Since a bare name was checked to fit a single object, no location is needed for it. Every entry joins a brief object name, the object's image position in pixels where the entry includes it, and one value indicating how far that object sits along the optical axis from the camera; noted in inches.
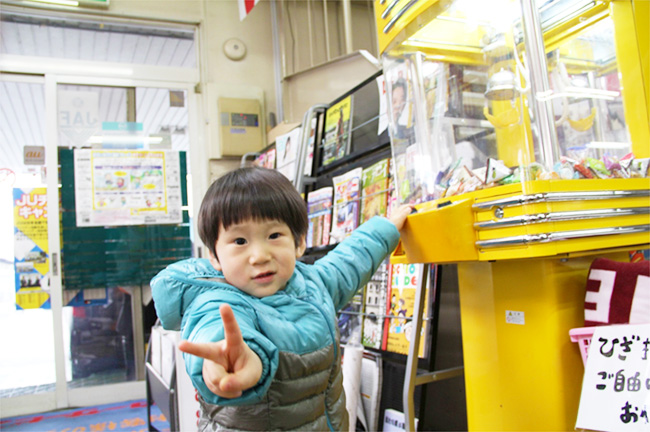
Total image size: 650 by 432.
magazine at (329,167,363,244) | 92.6
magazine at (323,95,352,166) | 101.1
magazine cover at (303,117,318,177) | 112.0
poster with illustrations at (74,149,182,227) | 151.3
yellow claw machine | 39.8
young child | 37.5
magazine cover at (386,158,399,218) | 81.6
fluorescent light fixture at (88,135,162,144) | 154.2
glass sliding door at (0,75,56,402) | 142.0
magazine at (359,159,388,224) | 84.5
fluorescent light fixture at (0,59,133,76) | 146.5
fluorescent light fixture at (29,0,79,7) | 148.2
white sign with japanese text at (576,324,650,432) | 35.0
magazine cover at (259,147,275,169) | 135.7
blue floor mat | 118.0
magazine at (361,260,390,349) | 84.0
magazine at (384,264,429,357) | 77.3
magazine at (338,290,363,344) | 91.0
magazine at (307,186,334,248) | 102.3
